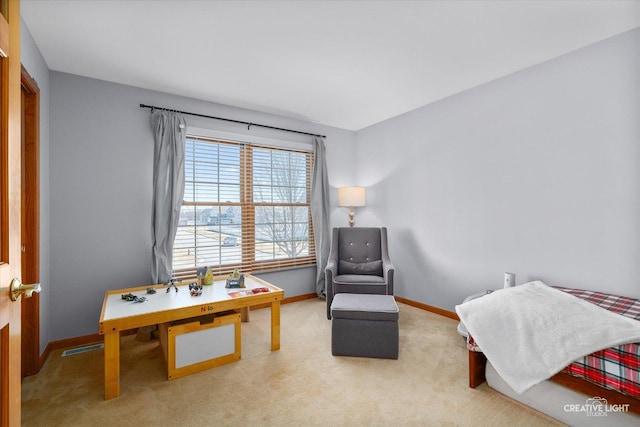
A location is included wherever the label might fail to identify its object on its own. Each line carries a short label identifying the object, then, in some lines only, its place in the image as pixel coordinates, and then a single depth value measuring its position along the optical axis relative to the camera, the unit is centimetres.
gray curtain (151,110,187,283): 311
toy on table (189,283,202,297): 258
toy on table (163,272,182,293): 275
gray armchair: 333
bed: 154
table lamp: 429
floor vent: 268
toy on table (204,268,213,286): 293
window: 344
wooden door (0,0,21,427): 88
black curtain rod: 317
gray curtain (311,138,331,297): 427
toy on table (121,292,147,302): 245
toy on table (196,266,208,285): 295
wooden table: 203
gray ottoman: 251
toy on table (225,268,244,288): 281
